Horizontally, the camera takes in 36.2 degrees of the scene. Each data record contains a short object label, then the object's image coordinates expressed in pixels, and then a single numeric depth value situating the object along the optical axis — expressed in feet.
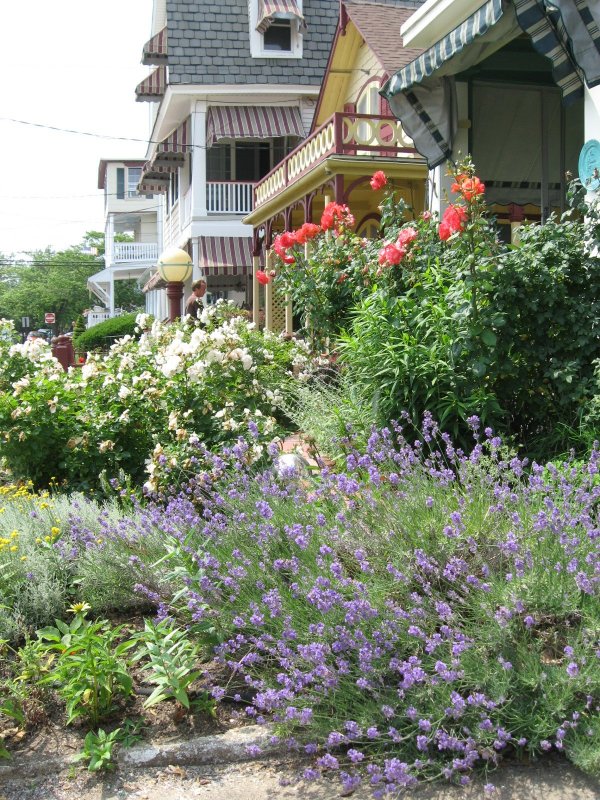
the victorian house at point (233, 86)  74.28
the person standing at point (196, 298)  38.91
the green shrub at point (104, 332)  114.32
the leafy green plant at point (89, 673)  11.56
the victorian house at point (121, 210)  179.42
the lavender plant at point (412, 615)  9.77
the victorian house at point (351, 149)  45.16
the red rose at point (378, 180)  26.71
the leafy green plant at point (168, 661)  11.39
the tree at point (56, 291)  240.32
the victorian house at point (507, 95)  22.00
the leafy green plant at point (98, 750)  10.86
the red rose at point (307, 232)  30.89
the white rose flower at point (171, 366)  22.26
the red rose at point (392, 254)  20.80
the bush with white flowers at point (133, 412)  21.95
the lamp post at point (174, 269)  42.75
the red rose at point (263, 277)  37.22
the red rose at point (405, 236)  21.18
